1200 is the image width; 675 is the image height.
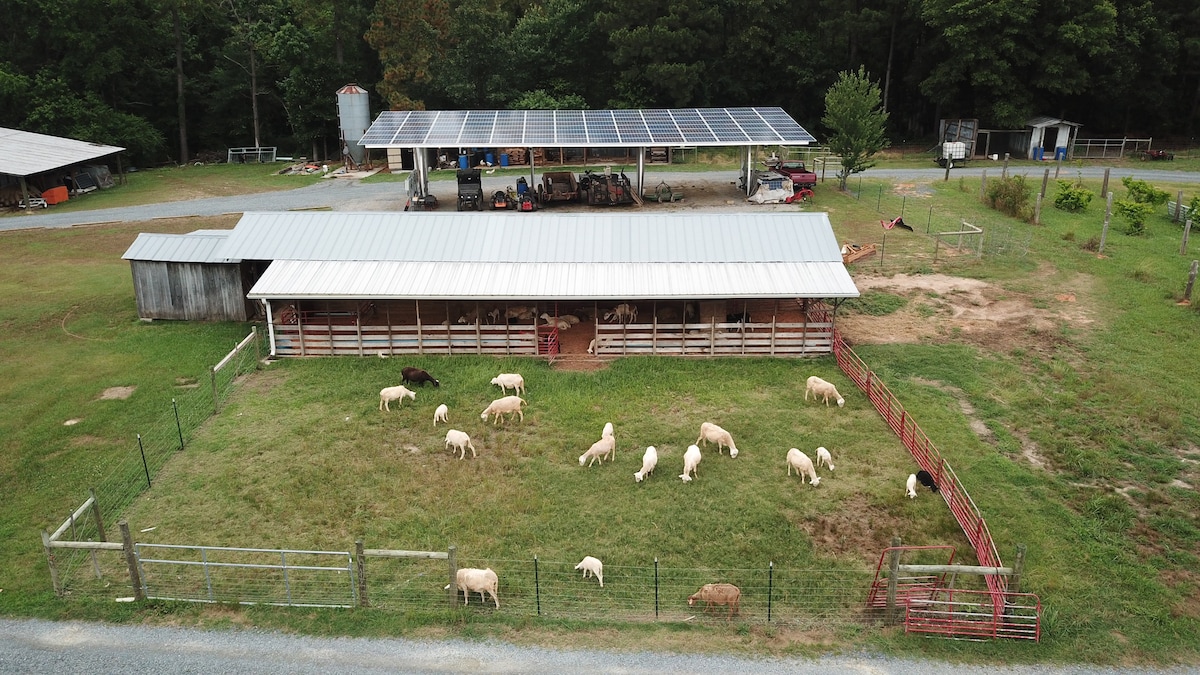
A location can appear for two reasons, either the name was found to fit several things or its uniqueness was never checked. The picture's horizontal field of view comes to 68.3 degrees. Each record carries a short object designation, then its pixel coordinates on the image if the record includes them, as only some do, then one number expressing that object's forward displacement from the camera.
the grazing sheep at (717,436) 21.44
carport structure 45.28
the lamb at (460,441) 21.62
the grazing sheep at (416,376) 25.20
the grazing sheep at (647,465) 20.33
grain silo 59.62
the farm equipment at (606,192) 45.31
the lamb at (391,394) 24.03
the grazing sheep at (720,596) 15.88
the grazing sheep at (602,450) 21.09
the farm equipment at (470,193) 44.16
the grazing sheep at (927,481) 19.70
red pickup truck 48.53
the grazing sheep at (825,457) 20.78
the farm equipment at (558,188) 45.88
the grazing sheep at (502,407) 23.25
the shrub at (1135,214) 40.00
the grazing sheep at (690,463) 20.34
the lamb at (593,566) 16.78
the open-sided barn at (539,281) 27.55
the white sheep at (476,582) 16.19
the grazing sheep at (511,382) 24.80
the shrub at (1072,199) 43.38
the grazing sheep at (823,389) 24.12
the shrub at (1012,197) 43.00
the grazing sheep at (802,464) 20.14
